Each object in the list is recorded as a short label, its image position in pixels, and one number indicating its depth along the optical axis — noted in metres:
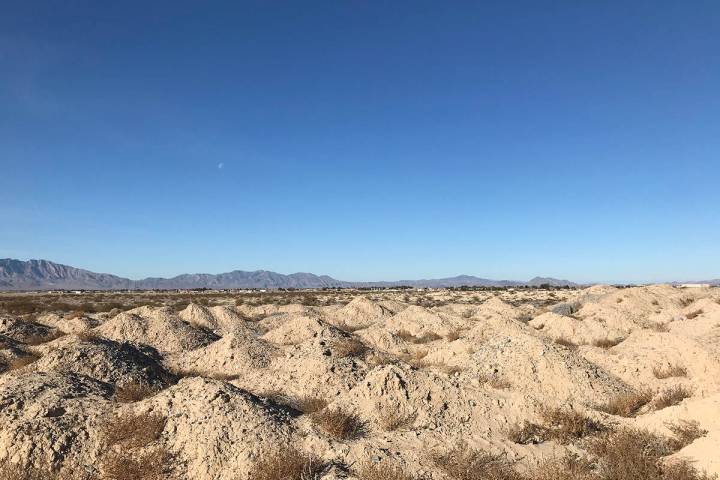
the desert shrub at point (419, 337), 23.92
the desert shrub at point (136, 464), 7.70
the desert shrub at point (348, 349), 15.19
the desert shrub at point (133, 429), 8.51
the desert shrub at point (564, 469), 7.23
